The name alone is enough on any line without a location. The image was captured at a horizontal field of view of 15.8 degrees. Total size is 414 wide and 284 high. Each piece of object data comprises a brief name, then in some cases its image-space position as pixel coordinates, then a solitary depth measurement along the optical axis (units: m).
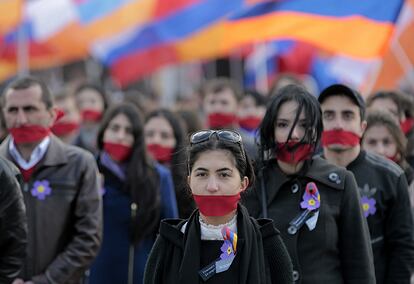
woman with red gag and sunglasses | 6.68
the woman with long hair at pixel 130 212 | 10.55
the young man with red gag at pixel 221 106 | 15.32
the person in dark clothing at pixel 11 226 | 7.56
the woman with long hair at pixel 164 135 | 12.59
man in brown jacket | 9.34
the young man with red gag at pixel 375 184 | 8.85
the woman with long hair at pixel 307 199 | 7.52
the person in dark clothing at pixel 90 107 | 15.87
